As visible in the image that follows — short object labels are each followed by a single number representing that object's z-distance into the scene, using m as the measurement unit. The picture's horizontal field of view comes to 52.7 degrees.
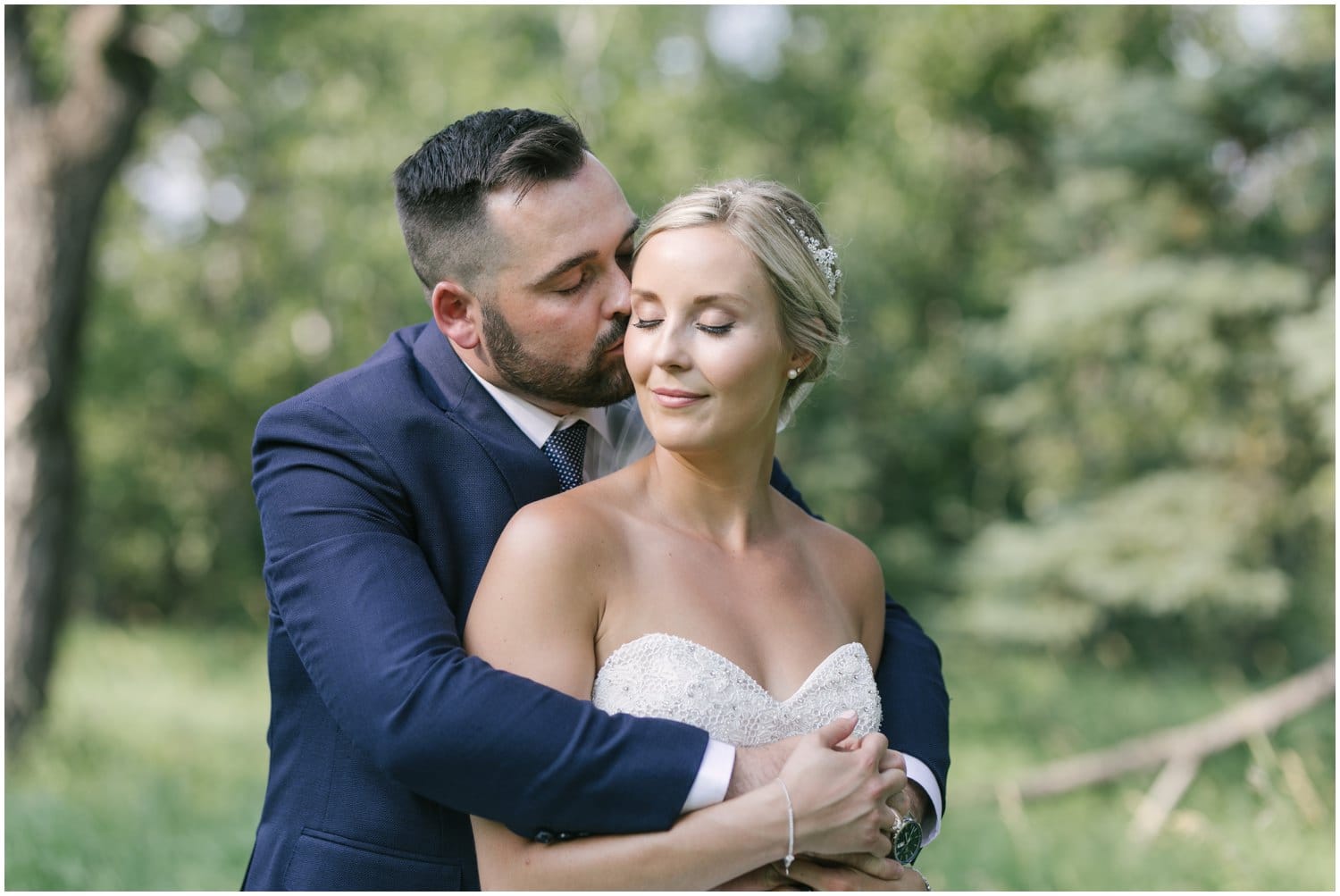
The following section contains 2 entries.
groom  2.30
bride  2.38
